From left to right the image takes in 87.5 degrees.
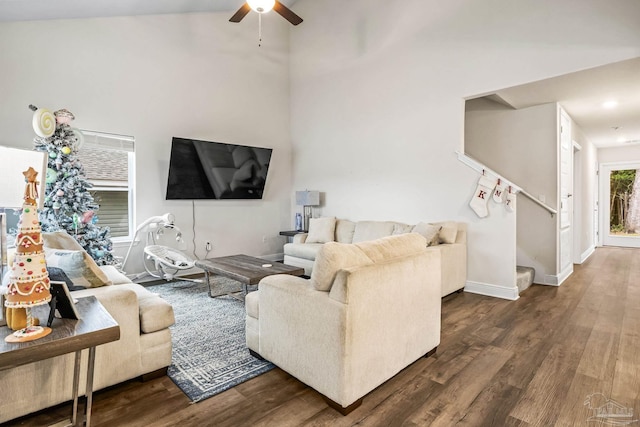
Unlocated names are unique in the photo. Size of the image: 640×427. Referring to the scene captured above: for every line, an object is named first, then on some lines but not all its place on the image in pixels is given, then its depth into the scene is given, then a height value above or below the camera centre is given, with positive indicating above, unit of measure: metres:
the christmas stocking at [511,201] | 4.00 +0.15
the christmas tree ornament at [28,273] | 1.32 -0.23
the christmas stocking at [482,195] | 4.10 +0.23
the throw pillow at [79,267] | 2.17 -0.34
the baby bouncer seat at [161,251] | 4.58 -0.52
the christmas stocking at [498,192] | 4.04 +0.26
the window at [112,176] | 4.58 +0.57
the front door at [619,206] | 7.94 +0.18
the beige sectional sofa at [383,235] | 4.11 -0.36
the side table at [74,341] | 1.22 -0.48
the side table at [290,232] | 6.23 -0.33
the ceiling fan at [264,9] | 3.41 +2.23
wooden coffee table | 3.40 -0.60
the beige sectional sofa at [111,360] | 1.73 -0.84
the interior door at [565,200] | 4.75 +0.21
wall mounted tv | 5.11 +0.75
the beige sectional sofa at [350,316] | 1.81 -0.62
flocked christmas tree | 3.67 +0.32
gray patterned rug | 2.19 -1.06
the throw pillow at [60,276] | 1.97 -0.37
